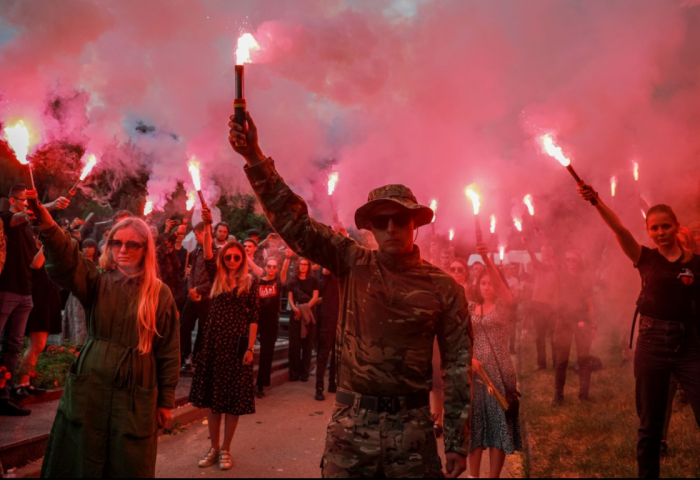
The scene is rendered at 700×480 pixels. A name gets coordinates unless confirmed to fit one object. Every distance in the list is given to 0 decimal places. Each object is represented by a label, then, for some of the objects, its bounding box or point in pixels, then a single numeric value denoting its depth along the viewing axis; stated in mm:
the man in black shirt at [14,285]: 4793
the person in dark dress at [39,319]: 5004
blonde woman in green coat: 2629
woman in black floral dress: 4688
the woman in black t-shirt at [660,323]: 3779
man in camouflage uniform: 2270
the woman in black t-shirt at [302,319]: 8398
